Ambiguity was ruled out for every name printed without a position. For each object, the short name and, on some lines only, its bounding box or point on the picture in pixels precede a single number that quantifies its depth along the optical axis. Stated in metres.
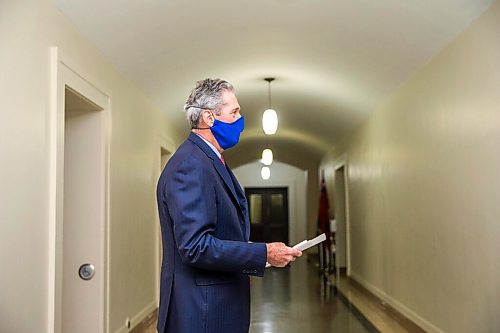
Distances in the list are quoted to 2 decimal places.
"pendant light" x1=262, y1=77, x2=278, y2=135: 7.80
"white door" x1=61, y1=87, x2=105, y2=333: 4.47
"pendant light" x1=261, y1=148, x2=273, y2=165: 11.82
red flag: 12.01
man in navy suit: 1.84
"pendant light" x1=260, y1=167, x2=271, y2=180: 16.33
